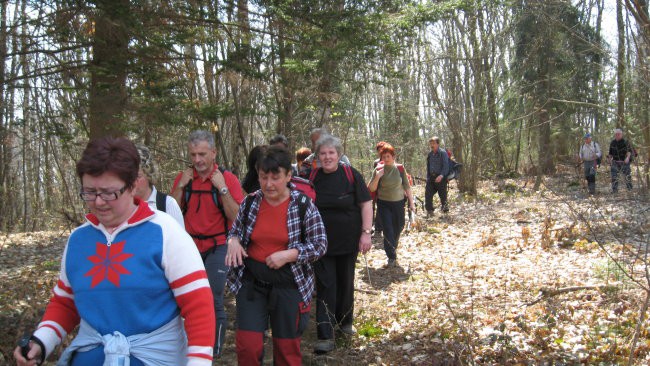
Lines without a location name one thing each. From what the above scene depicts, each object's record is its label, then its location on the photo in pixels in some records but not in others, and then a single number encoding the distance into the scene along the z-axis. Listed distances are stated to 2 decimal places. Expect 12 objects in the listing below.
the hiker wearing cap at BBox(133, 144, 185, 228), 3.53
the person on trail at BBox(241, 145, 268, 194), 5.06
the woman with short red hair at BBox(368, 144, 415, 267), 7.59
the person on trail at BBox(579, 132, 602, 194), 13.94
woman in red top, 3.43
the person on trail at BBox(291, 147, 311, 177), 6.48
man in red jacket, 4.40
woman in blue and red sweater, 1.99
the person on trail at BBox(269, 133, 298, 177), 5.89
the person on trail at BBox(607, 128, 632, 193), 12.95
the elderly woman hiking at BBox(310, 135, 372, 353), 4.81
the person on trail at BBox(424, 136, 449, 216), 12.85
